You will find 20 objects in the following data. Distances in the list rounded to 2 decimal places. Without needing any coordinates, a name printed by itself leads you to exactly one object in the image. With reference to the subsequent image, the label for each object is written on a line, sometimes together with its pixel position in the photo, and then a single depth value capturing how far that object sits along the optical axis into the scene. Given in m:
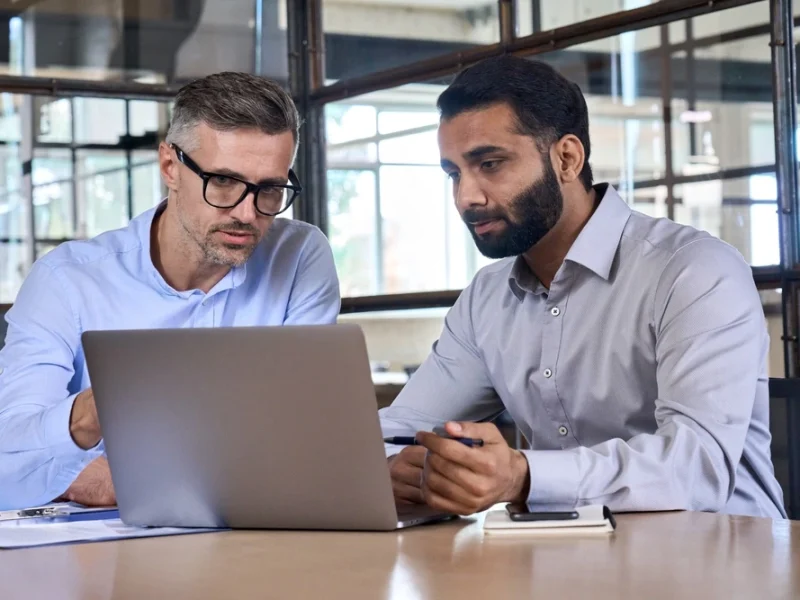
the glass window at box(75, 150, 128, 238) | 4.43
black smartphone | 1.36
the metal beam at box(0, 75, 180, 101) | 3.97
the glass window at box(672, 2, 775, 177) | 3.16
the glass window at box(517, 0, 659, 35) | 3.47
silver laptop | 1.30
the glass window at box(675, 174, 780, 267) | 3.15
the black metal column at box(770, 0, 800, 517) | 3.00
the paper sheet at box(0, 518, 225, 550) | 1.40
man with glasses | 1.95
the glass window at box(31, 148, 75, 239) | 4.39
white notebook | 1.32
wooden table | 1.04
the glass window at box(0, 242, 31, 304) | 4.34
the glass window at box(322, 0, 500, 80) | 3.89
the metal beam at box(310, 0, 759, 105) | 3.23
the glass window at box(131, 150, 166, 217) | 4.40
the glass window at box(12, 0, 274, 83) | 4.11
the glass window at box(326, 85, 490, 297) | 4.07
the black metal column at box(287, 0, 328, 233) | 4.35
